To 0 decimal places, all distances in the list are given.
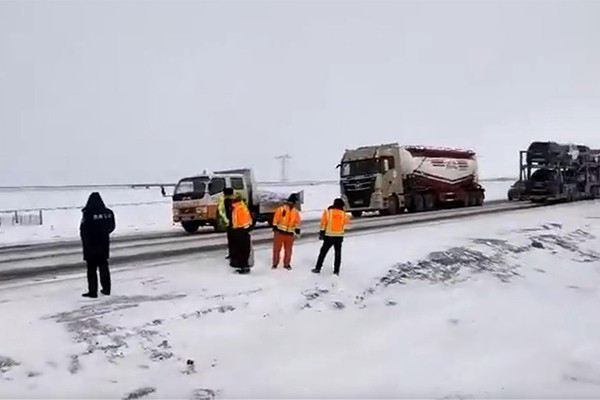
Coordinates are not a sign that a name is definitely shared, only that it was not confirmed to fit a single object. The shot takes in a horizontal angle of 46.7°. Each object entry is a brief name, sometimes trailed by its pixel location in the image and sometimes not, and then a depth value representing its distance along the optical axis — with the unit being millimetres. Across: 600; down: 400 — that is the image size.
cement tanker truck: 32281
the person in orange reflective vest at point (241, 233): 13688
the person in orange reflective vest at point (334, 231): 14047
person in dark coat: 11211
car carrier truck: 39719
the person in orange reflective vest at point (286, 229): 14133
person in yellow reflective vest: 14227
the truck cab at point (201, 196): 24828
